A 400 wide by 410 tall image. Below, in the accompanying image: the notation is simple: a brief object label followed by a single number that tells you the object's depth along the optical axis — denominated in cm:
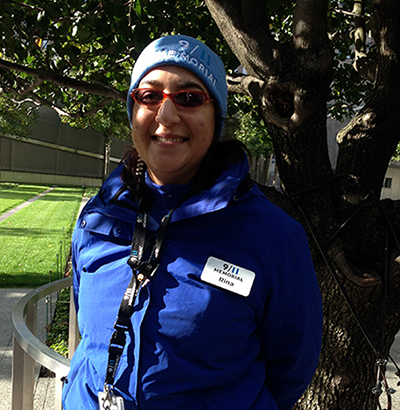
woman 145
